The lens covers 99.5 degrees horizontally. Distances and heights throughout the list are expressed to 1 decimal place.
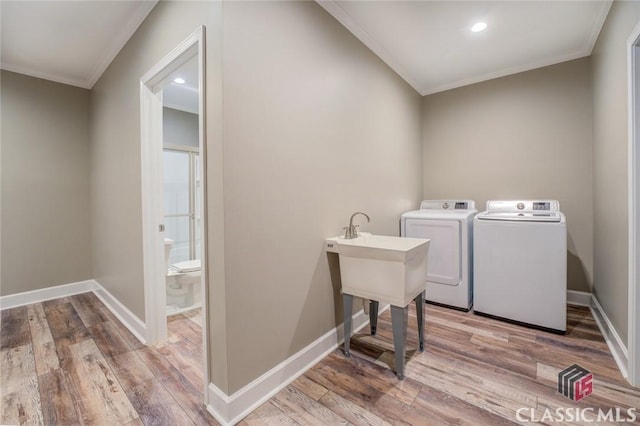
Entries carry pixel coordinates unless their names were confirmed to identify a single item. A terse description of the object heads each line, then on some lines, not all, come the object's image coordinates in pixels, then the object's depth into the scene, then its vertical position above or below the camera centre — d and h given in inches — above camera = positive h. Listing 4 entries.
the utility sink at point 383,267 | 65.2 -14.5
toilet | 114.6 -32.1
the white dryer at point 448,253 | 106.7 -17.1
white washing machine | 87.5 -19.4
